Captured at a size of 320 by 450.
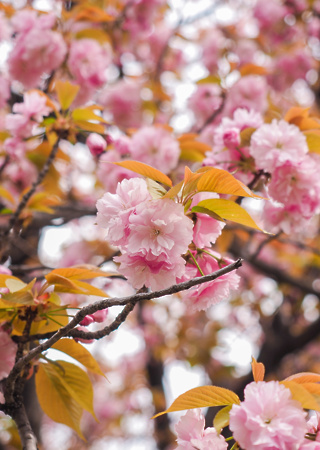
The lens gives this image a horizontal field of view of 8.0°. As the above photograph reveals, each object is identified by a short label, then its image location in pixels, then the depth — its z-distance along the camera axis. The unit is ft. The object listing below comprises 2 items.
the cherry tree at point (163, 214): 5.95
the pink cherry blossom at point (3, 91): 8.92
